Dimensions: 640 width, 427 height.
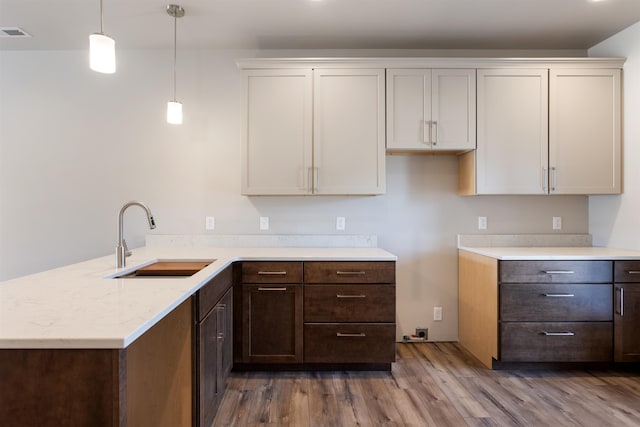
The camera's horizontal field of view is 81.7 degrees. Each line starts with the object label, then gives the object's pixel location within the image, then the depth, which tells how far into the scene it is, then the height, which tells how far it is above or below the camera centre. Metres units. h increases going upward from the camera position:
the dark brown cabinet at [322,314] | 2.56 -0.70
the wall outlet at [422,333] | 3.20 -1.03
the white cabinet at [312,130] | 2.80 +0.63
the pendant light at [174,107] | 2.50 +0.72
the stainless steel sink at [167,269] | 2.19 -0.36
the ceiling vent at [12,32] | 2.76 +1.36
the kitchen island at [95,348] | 0.97 -0.40
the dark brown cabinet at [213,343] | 1.73 -0.71
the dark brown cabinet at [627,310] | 2.55 -0.66
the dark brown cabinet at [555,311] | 2.56 -0.67
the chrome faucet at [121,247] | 2.00 -0.19
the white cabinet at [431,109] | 2.81 +0.80
